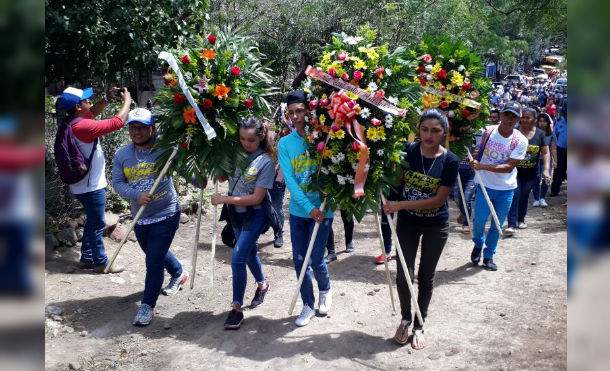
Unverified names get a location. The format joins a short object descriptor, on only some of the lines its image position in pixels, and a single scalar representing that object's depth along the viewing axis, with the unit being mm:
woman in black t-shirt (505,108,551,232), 8484
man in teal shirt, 4957
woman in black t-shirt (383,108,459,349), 4500
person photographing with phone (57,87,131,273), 6031
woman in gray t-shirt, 5145
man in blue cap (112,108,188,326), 5375
